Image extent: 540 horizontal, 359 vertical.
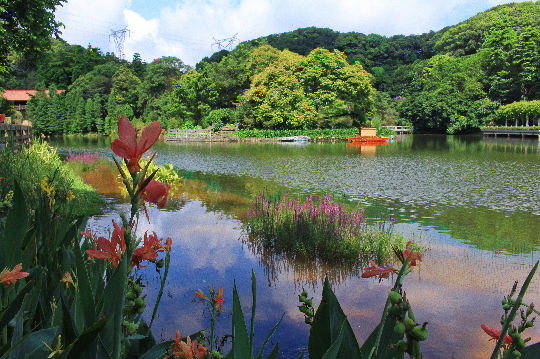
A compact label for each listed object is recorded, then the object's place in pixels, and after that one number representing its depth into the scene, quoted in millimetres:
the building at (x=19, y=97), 46094
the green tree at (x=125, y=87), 43875
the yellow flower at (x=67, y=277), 910
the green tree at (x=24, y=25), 9391
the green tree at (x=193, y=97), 34000
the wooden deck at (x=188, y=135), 31641
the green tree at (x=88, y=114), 41031
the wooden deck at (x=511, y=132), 30572
